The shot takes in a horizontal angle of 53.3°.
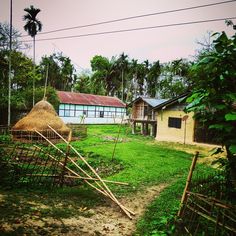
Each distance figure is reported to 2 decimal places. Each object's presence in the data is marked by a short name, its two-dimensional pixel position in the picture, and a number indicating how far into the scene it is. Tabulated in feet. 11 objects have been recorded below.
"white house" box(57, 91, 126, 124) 120.71
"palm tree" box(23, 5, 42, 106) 104.06
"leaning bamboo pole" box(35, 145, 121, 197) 25.12
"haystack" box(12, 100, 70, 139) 62.03
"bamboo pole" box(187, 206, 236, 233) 12.49
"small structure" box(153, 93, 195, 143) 71.87
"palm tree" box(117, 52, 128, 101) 167.73
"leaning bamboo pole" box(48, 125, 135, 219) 21.89
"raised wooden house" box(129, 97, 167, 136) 97.04
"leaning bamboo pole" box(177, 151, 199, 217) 17.15
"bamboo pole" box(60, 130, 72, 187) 27.17
